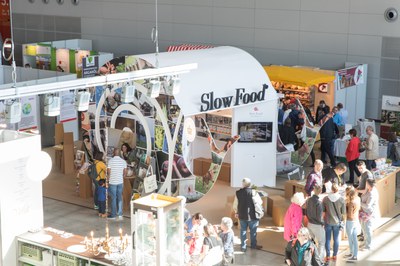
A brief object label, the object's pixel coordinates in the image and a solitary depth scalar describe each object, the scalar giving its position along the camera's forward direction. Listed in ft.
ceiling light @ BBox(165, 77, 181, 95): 35.29
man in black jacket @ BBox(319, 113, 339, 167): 48.16
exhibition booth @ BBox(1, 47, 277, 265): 39.24
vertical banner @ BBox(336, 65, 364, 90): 54.70
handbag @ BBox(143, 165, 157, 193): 39.27
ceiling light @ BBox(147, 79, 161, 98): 33.96
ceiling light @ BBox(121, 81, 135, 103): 33.42
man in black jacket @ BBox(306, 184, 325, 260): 30.94
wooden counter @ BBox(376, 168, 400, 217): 38.96
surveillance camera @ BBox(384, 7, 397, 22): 55.77
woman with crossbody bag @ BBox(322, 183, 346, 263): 31.24
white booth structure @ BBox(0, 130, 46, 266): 27.37
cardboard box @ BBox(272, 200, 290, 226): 37.45
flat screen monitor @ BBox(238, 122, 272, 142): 43.78
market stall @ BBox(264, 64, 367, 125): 53.62
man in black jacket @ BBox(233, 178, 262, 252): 33.12
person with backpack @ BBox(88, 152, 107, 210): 38.75
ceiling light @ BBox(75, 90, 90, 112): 30.45
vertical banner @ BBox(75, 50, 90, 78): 70.38
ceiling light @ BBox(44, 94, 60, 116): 29.25
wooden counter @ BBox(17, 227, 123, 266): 25.81
